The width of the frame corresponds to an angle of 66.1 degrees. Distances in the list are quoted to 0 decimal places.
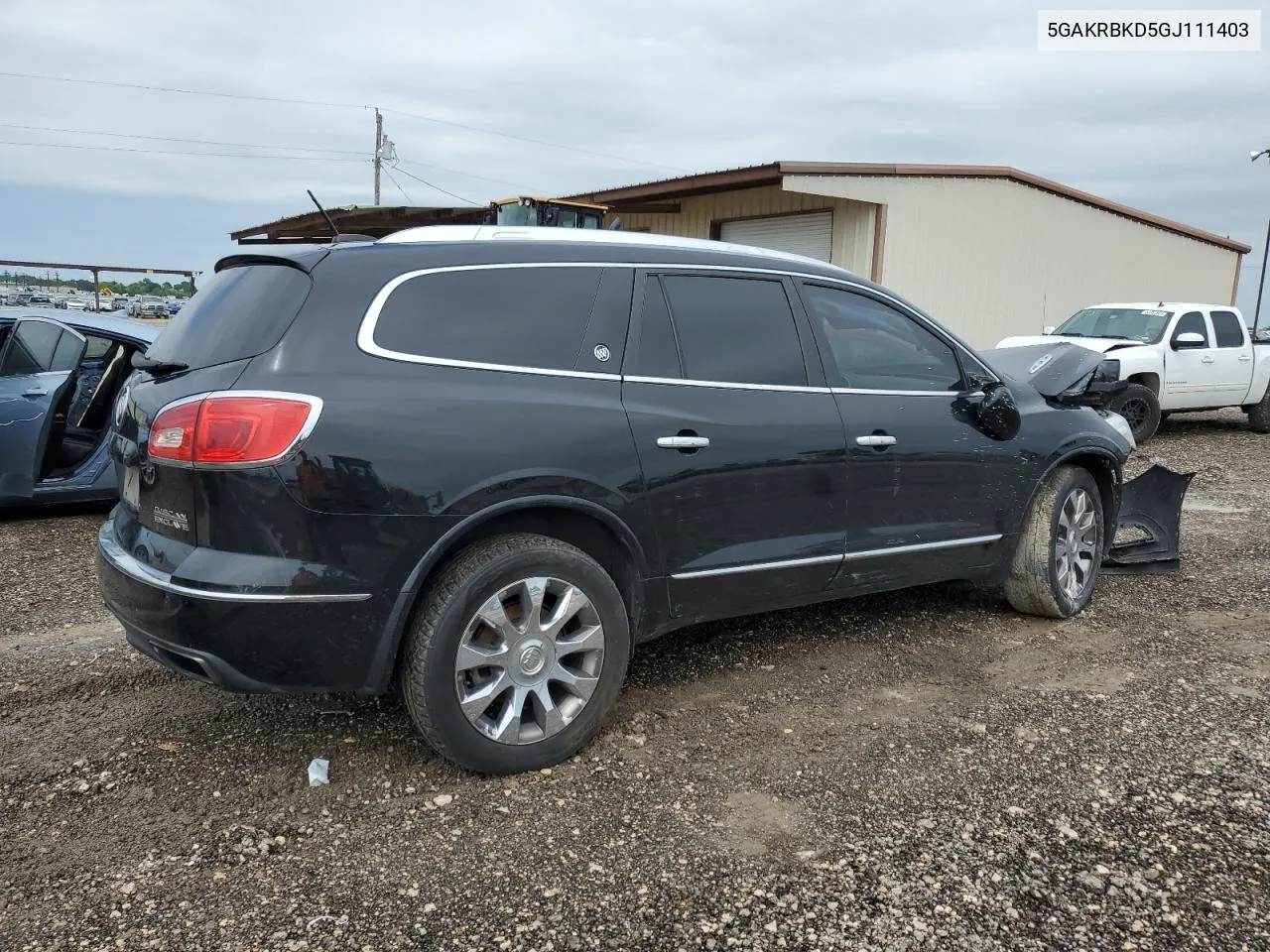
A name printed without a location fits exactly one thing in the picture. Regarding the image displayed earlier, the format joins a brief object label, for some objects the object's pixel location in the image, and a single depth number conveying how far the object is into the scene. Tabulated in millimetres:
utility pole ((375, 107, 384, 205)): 41938
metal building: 15219
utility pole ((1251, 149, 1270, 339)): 39538
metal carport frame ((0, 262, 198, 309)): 19494
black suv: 2805
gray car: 6543
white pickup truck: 11539
